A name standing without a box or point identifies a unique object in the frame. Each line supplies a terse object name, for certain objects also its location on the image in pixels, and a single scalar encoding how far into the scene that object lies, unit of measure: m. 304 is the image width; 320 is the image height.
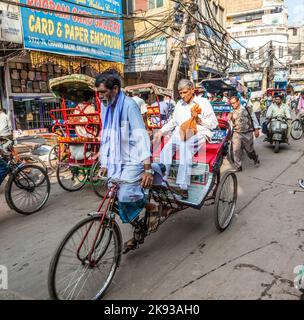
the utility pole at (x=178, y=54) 10.80
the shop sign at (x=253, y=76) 34.17
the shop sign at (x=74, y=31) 9.09
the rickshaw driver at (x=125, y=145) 2.71
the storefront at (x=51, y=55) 9.29
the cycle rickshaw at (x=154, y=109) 9.10
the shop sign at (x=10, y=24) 8.42
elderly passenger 3.73
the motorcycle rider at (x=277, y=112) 9.43
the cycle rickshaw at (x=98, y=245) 2.42
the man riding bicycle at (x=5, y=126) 7.88
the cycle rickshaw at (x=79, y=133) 5.45
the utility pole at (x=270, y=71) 27.31
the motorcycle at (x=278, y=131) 9.16
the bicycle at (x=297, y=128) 11.48
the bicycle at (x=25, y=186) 4.61
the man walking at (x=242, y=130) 7.54
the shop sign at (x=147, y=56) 13.98
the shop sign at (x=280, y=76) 34.94
